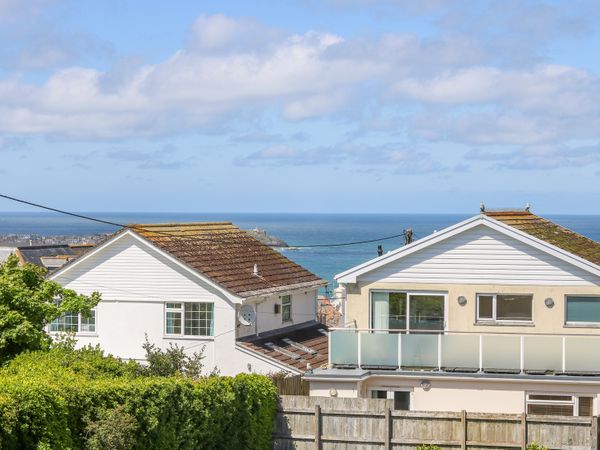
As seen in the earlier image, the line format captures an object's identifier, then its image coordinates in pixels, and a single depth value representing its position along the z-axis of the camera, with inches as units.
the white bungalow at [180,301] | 1378.0
